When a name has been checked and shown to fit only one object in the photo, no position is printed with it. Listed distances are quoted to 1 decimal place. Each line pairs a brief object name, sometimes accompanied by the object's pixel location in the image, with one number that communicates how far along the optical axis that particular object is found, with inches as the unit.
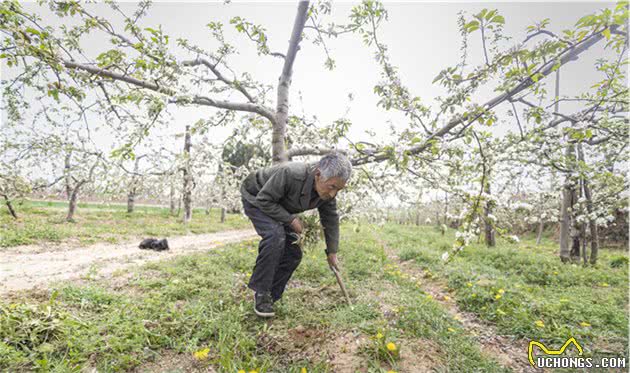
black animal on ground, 348.8
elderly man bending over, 119.5
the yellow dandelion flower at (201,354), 97.7
